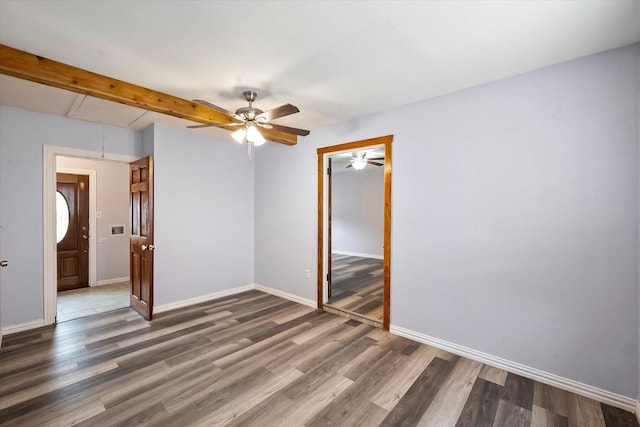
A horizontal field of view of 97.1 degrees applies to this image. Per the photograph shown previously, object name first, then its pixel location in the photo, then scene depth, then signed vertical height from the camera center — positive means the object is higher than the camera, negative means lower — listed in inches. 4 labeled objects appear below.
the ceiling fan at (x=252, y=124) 107.9 +34.8
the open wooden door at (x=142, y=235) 140.3 -12.9
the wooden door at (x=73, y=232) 196.2 -15.7
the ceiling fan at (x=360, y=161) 222.2 +41.8
